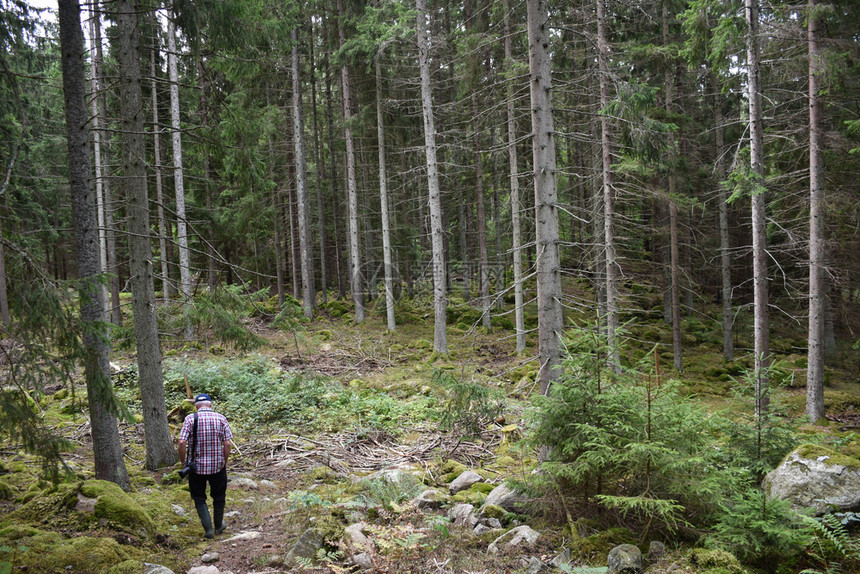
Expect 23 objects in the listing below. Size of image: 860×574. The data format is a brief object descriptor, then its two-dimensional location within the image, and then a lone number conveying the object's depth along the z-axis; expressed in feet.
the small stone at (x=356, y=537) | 16.53
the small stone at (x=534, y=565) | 14.64
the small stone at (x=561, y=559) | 15.02
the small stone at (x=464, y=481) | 23.52
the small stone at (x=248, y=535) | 19.23
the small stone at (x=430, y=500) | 20.93
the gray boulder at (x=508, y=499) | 19.61
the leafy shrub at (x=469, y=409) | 28.53
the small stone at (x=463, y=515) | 18.85
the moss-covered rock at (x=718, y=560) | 13.10
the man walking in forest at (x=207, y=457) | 19.61
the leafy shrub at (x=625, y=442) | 15.02
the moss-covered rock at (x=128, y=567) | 14.85
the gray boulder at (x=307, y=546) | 16.60
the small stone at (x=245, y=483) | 24.86
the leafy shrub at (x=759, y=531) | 13.60
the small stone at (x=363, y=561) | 15.75
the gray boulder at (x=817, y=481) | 15.43
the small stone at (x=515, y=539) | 16.40
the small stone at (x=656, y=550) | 14.49
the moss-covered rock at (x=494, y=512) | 19.06
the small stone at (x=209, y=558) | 17.11
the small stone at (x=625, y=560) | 13.93
